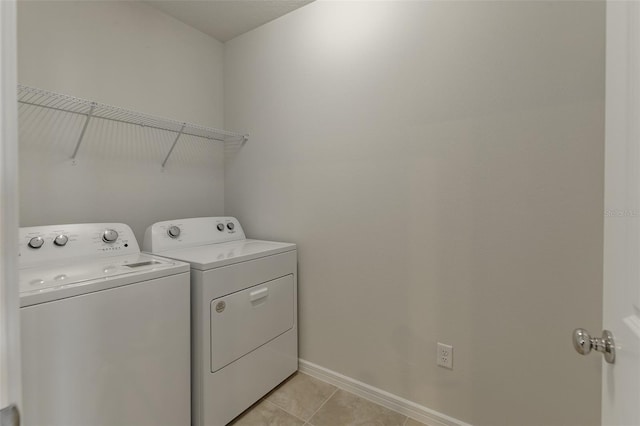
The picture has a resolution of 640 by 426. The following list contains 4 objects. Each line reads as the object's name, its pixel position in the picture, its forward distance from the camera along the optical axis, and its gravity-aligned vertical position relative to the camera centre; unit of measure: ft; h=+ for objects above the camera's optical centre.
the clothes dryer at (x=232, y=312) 4.53 -1.82
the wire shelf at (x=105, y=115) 4.65 +1.79
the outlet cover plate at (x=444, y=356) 4.71 -2.41
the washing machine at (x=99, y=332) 3.13 -1.52
